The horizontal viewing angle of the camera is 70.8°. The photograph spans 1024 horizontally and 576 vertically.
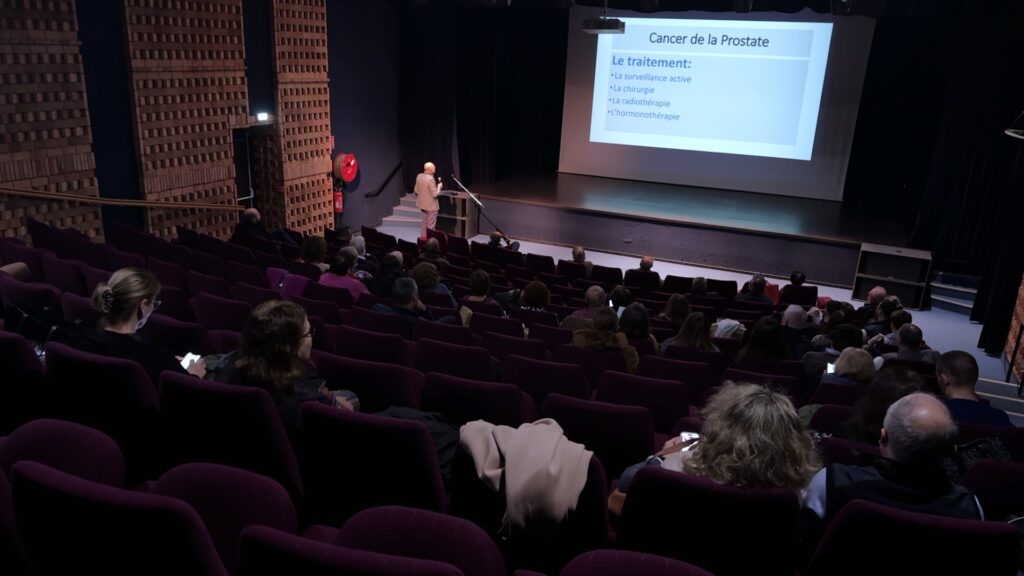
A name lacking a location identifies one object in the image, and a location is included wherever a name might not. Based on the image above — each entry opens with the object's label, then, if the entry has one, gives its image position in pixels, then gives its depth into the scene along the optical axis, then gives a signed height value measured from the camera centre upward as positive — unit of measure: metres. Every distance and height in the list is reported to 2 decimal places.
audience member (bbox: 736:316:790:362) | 5.12 -1.51
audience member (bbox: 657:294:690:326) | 6.51 -1.68
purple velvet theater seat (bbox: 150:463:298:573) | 2.08 -1.14
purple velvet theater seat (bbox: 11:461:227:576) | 1.71 -1.04
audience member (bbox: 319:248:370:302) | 6.33 -1.52
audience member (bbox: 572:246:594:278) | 9.24 -1.79
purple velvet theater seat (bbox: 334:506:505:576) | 1.84 -1.09
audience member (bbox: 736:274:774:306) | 7.91 -1.83
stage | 11.07 -1.65
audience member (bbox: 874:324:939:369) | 5.63 -1.66
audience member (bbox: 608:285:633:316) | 6.95 -1.69
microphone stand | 12.76 -1.58
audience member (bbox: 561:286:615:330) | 5.77 -1.61
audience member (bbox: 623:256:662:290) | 8.77 -1.93
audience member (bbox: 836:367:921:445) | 3.18 -1.21
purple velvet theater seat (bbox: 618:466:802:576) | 2.09 -1.15
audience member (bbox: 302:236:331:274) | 7.00 -1.42
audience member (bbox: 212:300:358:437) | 2.83 -1.02
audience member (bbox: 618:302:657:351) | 5.38 -1.50
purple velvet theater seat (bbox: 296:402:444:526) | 2.39 -1.20
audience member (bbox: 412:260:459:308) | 6.53 -1.52
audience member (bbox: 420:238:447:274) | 8.26 -1.69
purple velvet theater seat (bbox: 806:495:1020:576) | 1.96 -1.11
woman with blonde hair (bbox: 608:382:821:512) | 2.21 -0.97
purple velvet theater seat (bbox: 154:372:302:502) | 2.54 -1.17
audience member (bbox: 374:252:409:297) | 6.34 -1.47
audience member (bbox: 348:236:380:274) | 8.02 -1.69
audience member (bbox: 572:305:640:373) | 4.77 -1.45
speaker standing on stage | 12.19 -1.43
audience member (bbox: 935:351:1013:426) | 3.85 -1.38
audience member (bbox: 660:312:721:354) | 5.21 -1.50
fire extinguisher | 12.04 -1.16
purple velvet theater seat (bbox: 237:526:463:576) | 1.48 -0.93
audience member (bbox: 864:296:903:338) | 7.11 -1.85
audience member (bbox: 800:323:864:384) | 5.25 -1.68
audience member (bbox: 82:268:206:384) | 3.08 -1.02
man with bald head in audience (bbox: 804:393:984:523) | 2.24 -1.08
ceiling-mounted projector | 10.15 +1.22
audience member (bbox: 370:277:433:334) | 5.39 -1.43
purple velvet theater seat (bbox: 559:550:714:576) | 1.62 -1.00
